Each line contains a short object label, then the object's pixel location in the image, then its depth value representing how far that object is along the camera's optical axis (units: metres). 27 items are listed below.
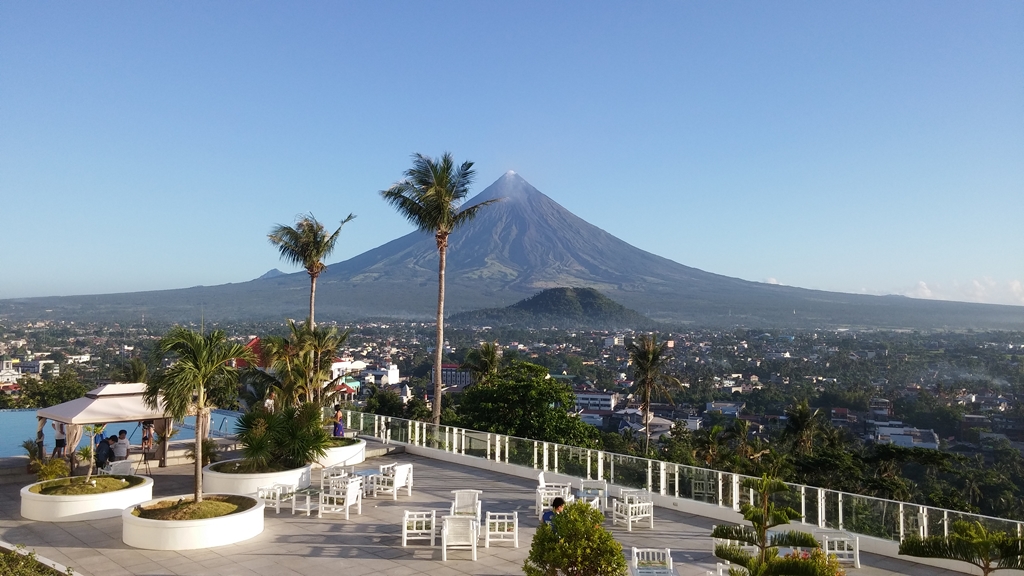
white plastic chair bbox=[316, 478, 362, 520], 12.07
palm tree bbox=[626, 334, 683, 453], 45.03
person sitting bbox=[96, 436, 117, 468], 14.64
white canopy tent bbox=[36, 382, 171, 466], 14.44
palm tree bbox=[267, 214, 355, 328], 26.25
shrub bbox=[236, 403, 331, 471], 13.47
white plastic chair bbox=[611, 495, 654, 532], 11.74
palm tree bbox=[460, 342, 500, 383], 39.72
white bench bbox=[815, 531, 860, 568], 9.78
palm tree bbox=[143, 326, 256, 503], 10.82
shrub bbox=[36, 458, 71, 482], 12.87
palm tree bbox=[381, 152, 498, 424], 22.61
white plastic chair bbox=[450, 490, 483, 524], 10.99
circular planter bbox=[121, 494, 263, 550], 9.98
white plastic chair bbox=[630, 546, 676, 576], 8.06
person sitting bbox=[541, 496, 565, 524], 8.28
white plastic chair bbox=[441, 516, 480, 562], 9.95
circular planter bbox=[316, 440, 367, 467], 16.77
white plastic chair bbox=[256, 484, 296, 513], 12.29
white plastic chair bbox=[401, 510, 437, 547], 10.39
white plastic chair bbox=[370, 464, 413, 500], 13.73
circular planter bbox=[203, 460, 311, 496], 13.31
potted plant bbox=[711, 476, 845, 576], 6.10
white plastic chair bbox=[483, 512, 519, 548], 10.35
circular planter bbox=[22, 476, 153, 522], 11.29
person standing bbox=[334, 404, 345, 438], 18.81
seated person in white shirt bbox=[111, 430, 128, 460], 15.22
